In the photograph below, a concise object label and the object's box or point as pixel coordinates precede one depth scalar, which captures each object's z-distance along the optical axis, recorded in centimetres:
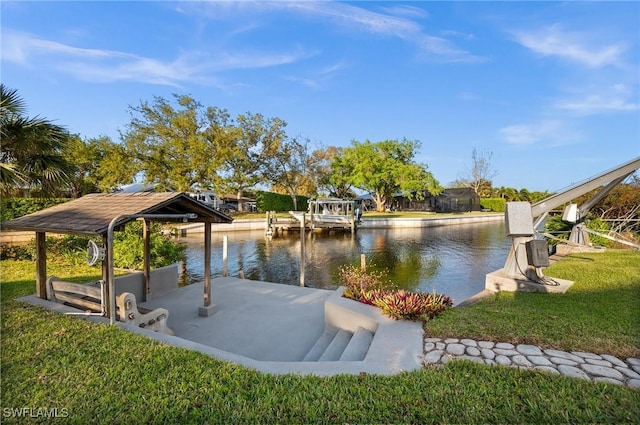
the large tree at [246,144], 2720
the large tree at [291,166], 3183
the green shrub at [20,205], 979
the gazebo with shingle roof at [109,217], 398
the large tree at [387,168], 3566
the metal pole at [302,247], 860
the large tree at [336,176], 3822
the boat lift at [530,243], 578
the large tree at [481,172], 5000
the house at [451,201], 4506
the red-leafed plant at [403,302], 412
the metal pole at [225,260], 885
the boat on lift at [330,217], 2294
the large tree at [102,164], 2420
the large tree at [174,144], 2516
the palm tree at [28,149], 683
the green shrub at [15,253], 856
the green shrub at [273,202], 3272
